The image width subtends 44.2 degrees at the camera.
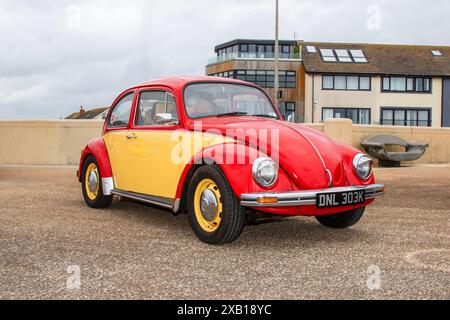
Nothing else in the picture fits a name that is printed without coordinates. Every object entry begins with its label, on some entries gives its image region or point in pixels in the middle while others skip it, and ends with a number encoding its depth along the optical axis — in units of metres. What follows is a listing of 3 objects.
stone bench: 16.44
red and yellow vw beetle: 4.96
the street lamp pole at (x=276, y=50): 25.77
